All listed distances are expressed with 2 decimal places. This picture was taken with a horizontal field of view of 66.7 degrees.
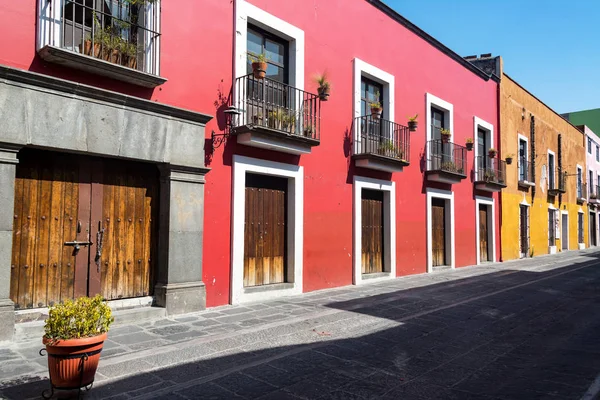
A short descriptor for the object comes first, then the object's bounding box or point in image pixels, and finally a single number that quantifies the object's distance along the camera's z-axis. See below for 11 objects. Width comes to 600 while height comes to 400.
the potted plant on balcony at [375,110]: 10.88
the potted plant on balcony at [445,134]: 14.07
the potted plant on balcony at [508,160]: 18.00
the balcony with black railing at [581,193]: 29.02
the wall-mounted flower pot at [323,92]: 9.54
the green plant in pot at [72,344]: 3.57
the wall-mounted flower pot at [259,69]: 8.14
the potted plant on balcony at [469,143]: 15.57
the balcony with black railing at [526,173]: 20.42
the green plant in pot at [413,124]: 12.44
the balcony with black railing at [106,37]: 5.87
